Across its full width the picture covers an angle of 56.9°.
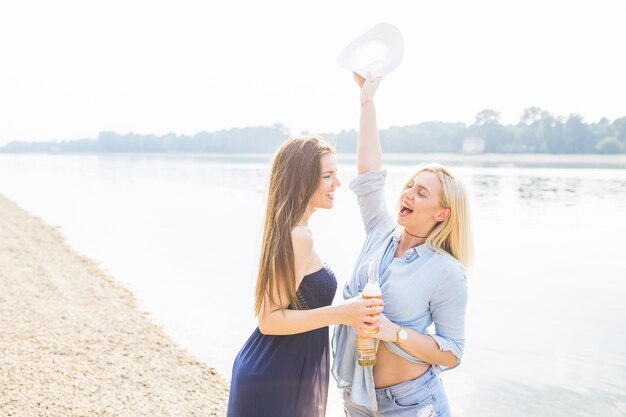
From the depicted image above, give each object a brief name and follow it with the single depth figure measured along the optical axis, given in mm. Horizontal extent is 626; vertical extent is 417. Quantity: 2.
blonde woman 2301
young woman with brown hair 2391
